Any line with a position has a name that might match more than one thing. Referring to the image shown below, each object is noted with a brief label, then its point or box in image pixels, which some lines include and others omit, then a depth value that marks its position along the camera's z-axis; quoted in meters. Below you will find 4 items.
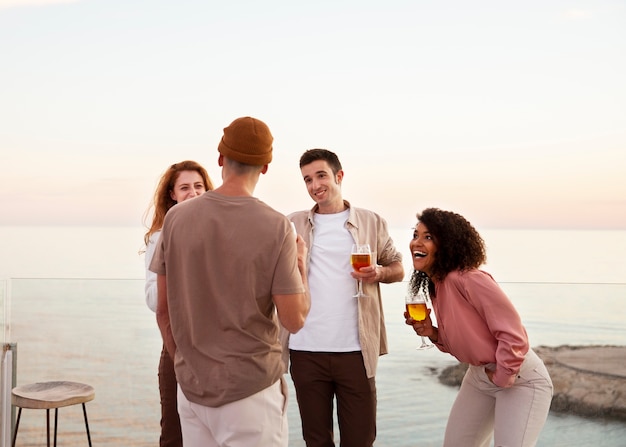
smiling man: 3.31
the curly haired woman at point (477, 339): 2.78
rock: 4.44
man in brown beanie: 2.13
